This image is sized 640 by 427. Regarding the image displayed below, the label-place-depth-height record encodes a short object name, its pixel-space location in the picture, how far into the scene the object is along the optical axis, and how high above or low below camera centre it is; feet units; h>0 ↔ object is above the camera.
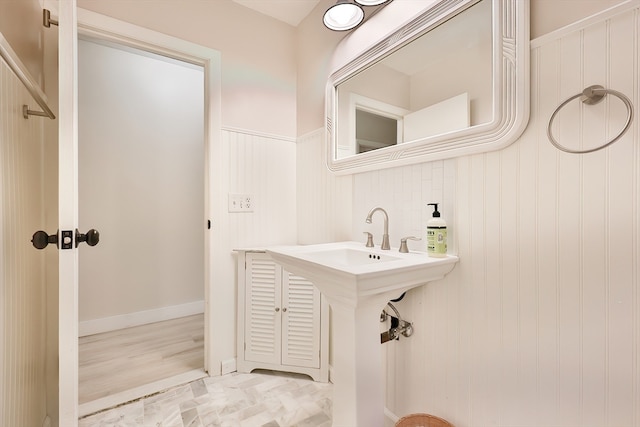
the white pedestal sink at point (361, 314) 3.00 -1.27
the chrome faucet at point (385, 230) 4.37 -0.30
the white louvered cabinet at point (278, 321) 5.79 -2.38
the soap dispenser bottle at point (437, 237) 3.56 -0.34
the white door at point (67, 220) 3.16 -0.10
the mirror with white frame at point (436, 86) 3.03 +1.79
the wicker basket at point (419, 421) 3.70 -2.92
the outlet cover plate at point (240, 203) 6.30 +0.20
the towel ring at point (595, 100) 2.33 +1.02
